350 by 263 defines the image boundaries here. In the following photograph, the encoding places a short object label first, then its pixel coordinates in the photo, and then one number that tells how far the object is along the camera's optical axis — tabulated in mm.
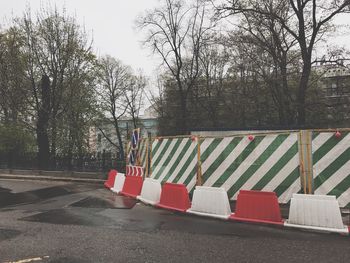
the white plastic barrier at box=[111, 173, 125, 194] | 13539
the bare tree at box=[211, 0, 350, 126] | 23125
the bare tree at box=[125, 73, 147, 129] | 55134
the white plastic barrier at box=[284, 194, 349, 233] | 6609
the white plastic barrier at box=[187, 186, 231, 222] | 8055
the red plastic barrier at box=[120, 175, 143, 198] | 11727
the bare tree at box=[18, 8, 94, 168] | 27344
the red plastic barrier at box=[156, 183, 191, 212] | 8898
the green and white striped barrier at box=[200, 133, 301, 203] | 8406
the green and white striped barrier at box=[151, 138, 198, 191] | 10836
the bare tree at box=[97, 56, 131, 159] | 52375
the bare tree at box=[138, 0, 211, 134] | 35125
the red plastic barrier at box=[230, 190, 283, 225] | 7328
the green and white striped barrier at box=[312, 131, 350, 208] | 7602
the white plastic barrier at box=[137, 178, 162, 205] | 9955
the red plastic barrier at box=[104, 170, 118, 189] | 15767
